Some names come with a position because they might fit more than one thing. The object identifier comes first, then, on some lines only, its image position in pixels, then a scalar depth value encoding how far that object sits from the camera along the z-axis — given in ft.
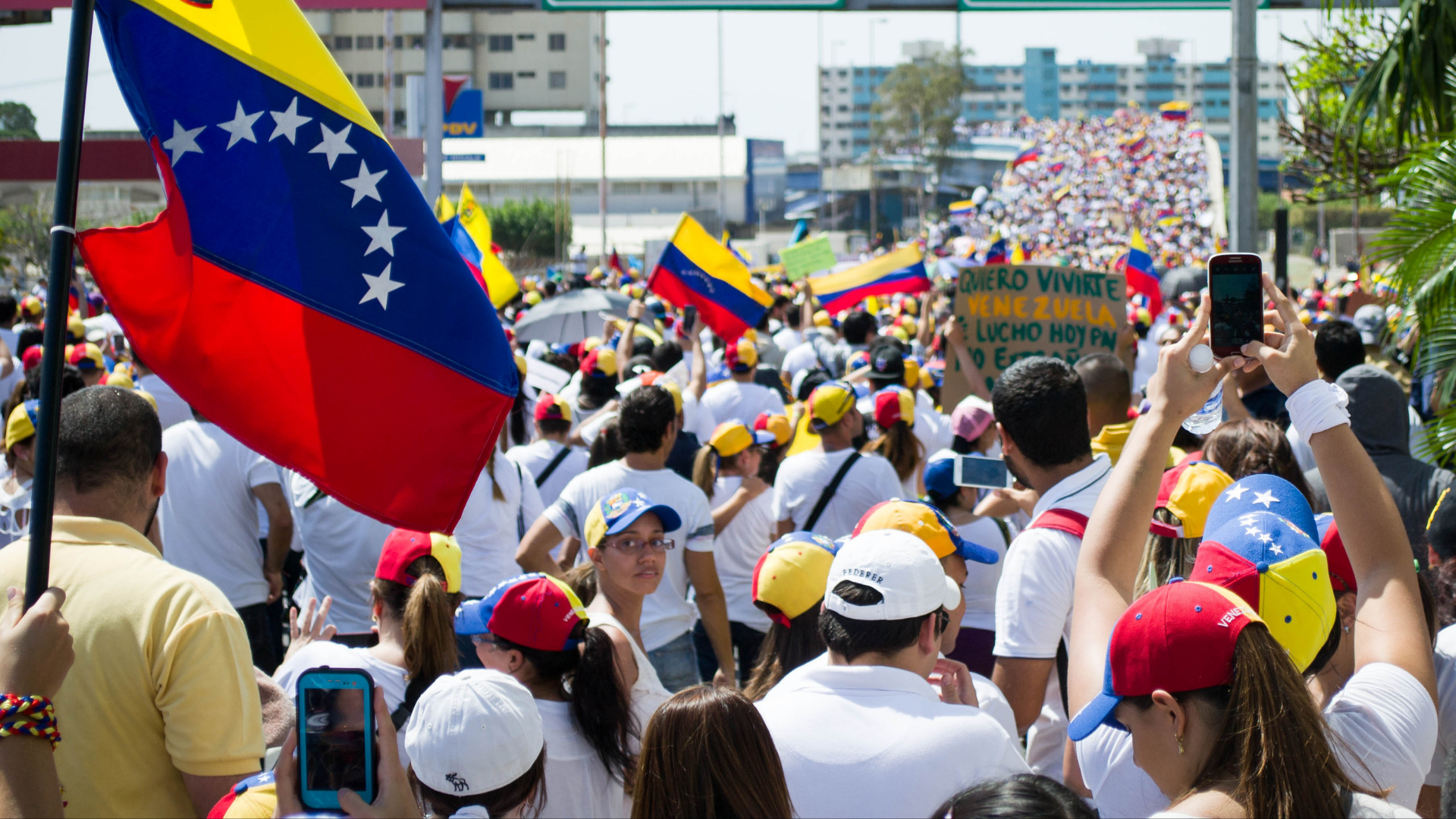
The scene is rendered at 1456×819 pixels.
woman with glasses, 28.48
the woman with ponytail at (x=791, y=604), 24.91
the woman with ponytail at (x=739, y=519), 39.14
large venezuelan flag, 18.58
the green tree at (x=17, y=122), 129.15
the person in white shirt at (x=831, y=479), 38.14
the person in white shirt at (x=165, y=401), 52.24
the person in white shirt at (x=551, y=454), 43.62
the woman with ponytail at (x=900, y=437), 42.27
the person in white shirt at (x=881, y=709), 17.42
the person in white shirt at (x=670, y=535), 34.27
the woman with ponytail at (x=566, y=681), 21.56
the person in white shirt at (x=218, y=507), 37.32
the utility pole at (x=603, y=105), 210.18
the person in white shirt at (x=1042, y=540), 22.95
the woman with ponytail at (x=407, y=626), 23.59
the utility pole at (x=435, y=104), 73.41
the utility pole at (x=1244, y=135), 49.19
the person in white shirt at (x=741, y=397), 56.29
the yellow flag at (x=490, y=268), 77.56
